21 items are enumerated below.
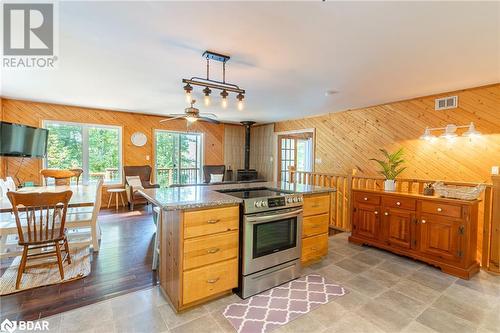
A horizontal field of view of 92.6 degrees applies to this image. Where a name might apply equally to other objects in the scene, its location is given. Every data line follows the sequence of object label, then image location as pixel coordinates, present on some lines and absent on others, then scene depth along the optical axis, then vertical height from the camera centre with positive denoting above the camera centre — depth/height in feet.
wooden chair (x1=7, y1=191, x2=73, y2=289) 7.82 -2.53
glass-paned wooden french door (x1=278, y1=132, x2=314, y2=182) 24.16 +1.11
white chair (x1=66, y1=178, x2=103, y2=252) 10.56 -2.76
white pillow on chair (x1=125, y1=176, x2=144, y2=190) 19.69 -1.84
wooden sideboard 9.41 -2.79
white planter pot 12.10 -1.08
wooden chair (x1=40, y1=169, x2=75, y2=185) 13.73 -1.02
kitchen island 6.80 -2.55
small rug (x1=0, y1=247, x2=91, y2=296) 8.12 -4.36
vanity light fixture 10.52 +1.60
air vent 11.94 +3.22
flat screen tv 12.51 +0.93
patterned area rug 6.58 -4.42
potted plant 12.08 -0.49
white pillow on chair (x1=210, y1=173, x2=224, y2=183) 24.07 -1.64
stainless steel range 7.70 -2.70
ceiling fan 9.63 +1.88
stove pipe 24.31 +2.23
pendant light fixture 8.04 +2.54
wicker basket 9.50 -1.02
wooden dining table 8.95 -1.73
